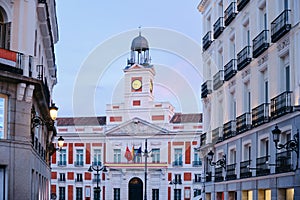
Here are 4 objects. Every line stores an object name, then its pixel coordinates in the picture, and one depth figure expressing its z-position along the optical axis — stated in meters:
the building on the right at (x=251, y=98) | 19.83
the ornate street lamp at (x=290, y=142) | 18.31
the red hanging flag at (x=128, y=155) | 71.50
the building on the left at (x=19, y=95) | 17.19
